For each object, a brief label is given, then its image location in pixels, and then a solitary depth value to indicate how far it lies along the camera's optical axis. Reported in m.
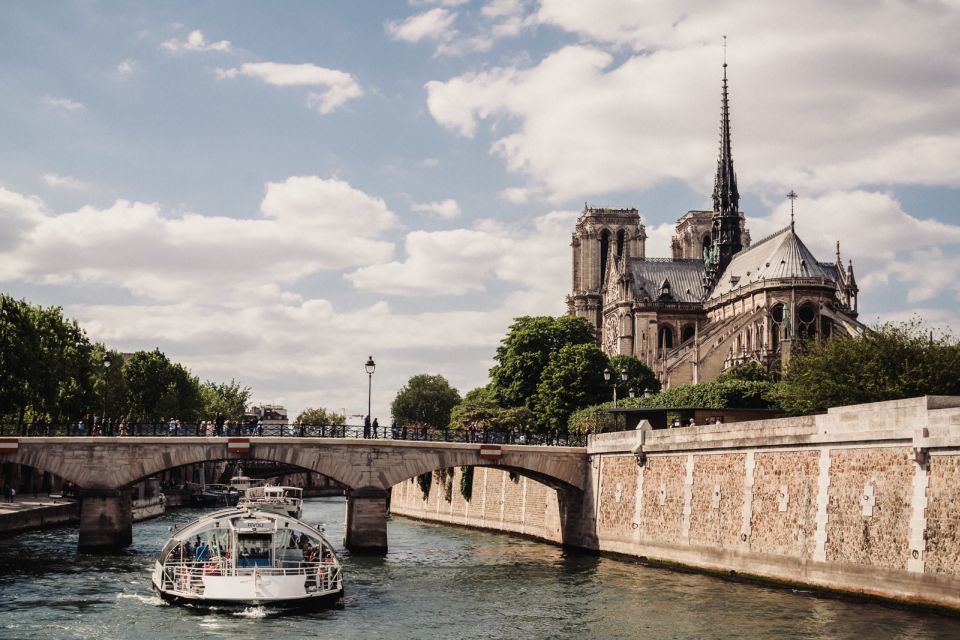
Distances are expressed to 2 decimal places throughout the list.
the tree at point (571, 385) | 92.75
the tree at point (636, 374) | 110.69
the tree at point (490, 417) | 89.56
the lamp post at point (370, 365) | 59.31
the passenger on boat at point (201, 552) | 43.12
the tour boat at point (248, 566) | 38.97
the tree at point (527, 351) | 100.00
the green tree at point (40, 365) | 72.75
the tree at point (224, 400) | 149.57
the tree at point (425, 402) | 170.62
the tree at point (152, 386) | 111.25
